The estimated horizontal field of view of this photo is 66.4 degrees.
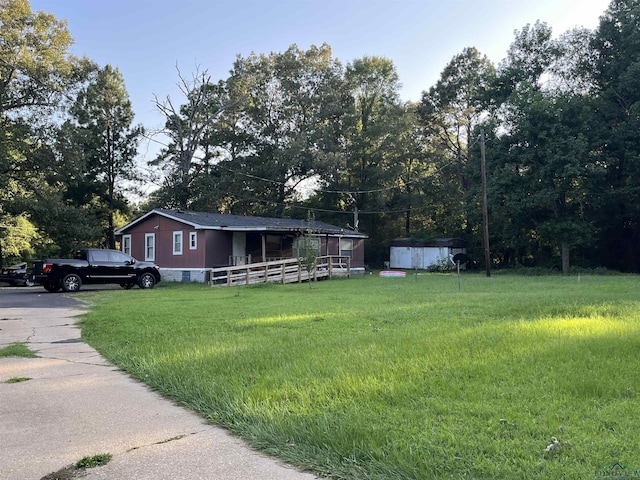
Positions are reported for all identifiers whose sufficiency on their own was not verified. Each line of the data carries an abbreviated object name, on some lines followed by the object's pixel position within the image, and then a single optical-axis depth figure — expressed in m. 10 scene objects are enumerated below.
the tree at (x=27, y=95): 26.70
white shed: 35.72
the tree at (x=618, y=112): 28.38
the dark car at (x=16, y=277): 23.86
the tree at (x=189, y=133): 39.78
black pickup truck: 18.11
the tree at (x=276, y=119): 40.12
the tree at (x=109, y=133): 37.31
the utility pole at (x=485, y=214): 25.33
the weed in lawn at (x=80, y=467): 3.21
